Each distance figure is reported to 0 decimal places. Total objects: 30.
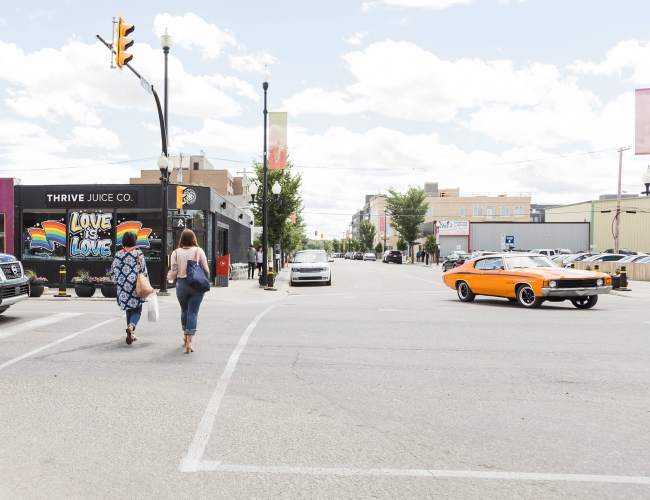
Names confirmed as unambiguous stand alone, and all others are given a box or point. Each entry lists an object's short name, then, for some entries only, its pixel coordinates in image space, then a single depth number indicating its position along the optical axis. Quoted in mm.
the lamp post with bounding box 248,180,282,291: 23531
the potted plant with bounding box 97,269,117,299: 17312
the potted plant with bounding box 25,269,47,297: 16469
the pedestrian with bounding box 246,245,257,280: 30703
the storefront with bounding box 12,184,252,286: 23922
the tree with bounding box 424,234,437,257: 71000
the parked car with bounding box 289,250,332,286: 26109
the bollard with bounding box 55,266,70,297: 17719
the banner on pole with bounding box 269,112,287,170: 22875
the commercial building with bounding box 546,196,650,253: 56625
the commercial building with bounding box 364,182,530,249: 105206
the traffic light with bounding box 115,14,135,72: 12547
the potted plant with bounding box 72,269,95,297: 17734
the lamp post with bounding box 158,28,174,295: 18344
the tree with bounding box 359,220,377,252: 136500
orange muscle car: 14469
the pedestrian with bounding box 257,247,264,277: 31938
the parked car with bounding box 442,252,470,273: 40294
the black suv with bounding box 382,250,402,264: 71188
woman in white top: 8117
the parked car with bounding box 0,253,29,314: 10992
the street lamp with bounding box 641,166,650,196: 24531
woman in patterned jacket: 8836
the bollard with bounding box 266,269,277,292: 22672
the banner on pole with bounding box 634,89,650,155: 20266
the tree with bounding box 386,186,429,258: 77438
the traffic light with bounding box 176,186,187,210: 20312
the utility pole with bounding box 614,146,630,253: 39319
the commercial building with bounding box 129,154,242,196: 96125
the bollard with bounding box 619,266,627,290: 21953
